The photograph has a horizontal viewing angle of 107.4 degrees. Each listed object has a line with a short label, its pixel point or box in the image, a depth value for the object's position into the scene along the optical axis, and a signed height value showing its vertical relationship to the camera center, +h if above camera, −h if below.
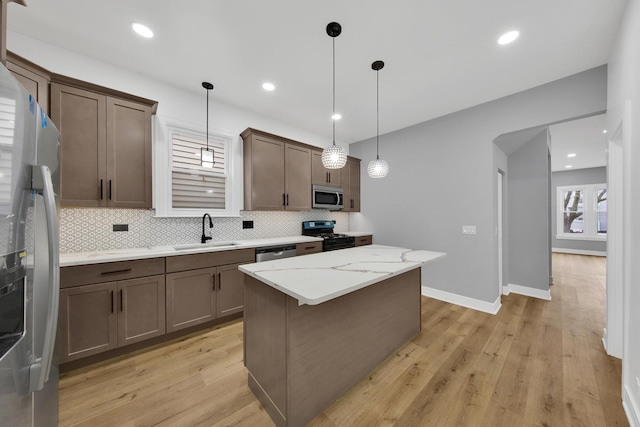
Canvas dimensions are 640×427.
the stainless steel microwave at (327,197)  4.03 +0.28
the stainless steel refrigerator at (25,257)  0.74 -0.16
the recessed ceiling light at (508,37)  1.99 +1.52
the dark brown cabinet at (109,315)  1.90 -0.89
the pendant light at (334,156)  2.23 +0.54
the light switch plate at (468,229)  3.28 -0.23
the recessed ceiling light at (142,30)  1.95 +1.56
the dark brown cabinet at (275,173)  3.31 +0.61
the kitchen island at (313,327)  1.39 -0.80
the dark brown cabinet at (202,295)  2.38 -0.89
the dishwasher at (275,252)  2.98 -0.52
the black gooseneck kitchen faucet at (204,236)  3.00 -0.29
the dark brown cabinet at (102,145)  2.06 +0.66
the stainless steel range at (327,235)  3.74 -0.39
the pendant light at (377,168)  2.57 +0.49
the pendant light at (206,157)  2.77 +0.67
